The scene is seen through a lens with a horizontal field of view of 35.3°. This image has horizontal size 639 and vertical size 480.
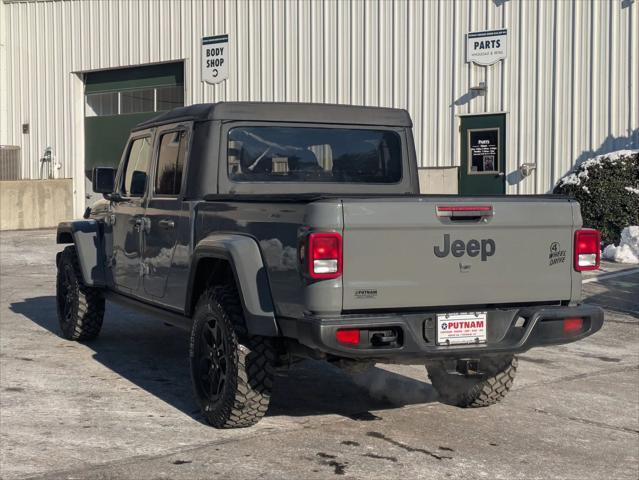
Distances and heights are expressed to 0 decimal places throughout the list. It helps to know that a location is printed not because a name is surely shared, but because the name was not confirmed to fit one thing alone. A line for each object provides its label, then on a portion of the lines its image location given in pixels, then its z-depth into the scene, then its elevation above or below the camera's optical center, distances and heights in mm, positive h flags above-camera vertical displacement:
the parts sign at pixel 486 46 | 19641 +3033
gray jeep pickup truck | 5523 -343
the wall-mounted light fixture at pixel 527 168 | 19359 +607
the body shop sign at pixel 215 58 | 24875 +3519
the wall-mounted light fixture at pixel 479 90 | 19984 +2192
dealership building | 18812 +2826
